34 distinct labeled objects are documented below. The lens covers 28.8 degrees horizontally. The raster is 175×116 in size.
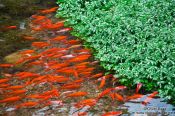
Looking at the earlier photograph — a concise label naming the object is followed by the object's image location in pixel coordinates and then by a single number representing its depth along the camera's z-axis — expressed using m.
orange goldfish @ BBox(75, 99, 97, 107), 5.59
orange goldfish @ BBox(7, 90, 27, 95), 5.93
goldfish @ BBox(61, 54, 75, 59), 6.84
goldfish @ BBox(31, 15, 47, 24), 8.19
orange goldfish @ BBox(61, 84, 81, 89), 6.01
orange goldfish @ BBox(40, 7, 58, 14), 8.52
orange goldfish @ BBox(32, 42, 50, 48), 7.21
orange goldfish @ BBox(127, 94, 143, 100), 5.65
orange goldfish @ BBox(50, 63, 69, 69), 6.49
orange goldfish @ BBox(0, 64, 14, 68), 6.60
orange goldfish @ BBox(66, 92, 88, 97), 5.80
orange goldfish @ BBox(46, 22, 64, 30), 7.88
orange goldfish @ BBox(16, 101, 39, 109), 5.61
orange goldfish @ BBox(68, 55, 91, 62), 6.65
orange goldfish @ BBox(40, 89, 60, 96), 5.85
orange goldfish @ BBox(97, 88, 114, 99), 5.77
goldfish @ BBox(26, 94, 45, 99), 5.78
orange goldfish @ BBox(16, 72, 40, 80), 6.30
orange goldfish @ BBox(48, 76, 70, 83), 6.21
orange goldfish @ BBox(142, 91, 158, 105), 5.57
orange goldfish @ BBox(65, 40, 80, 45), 7.30
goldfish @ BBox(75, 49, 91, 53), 6.95
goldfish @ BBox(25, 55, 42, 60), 6.77
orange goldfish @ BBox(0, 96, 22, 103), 5.73
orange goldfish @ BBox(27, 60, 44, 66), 6.67
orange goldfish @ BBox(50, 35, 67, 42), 7.41
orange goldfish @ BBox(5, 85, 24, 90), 6.03
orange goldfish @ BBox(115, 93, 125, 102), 5.66
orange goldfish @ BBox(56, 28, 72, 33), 7.74
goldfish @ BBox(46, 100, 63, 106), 5.69
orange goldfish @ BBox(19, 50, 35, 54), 6.96
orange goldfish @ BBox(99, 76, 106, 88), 6.02
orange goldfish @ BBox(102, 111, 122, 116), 5.33
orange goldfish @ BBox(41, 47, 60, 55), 6.94
